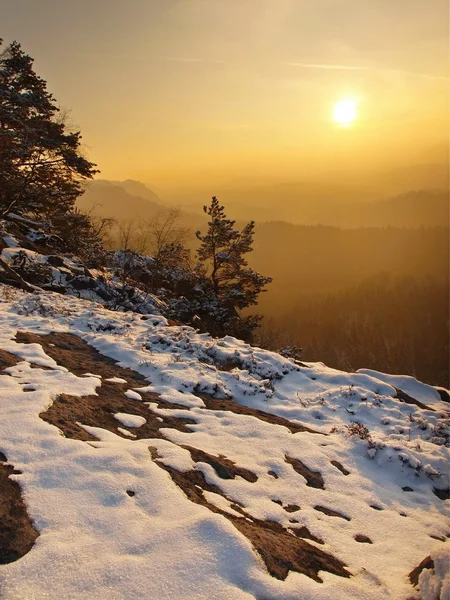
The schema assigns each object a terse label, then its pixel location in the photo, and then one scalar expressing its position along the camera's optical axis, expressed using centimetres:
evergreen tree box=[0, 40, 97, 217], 1414
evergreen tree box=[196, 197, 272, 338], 2250
